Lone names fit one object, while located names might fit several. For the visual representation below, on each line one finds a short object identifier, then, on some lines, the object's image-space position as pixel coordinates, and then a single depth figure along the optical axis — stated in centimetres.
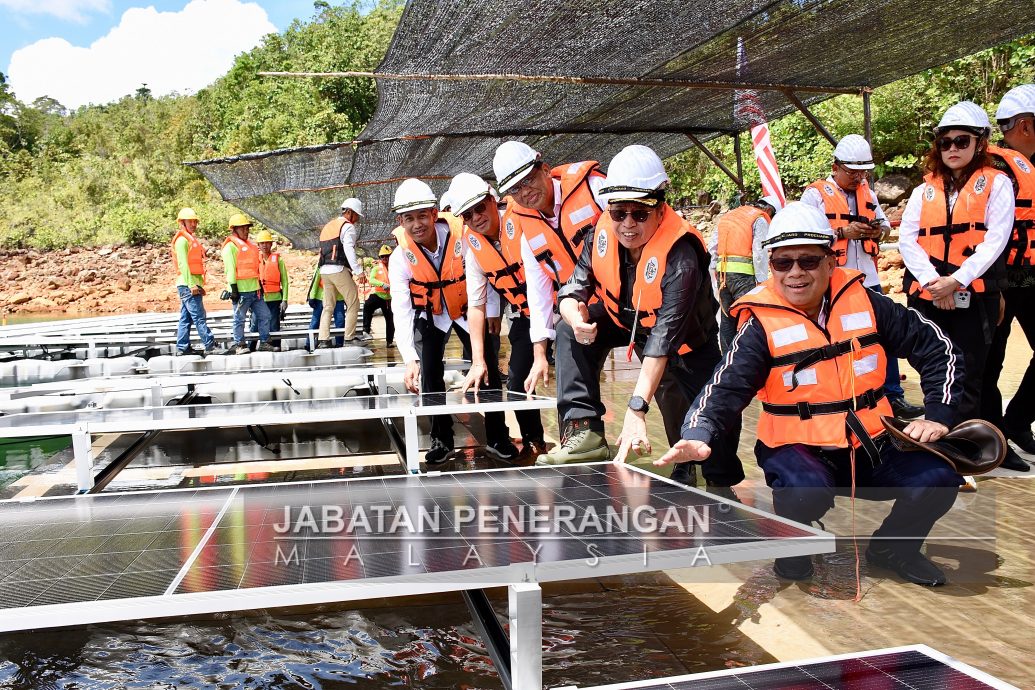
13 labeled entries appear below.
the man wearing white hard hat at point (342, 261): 1252
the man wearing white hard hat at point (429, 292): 579
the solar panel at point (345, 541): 196
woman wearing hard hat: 472
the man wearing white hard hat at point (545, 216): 455
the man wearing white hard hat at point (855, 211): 596
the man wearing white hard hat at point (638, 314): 368
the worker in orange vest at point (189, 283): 1219
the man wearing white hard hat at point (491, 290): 512
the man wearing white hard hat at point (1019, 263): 492
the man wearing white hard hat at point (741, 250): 617
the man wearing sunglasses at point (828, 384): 325
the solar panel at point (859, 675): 171
